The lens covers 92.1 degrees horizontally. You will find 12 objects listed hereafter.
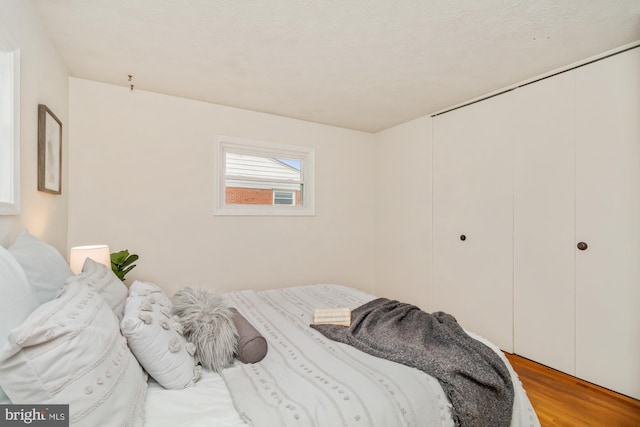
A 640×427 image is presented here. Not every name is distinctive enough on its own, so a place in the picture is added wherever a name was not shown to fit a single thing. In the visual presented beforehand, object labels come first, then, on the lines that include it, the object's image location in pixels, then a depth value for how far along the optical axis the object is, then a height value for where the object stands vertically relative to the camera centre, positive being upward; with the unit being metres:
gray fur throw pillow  1.32 -0.52
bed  0.78 -0.63
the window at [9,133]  1.39 +0.36
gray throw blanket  1.22 -0.63
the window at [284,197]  3.70 +0.21
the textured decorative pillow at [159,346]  1.13 -0.51
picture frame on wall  1.80 +0.39
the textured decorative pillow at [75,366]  0.75 -0.41
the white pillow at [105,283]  1.31 -0.32
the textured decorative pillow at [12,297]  0.87 -0.26
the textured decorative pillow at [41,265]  1.16 -0.22
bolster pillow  1.36 -0.59
